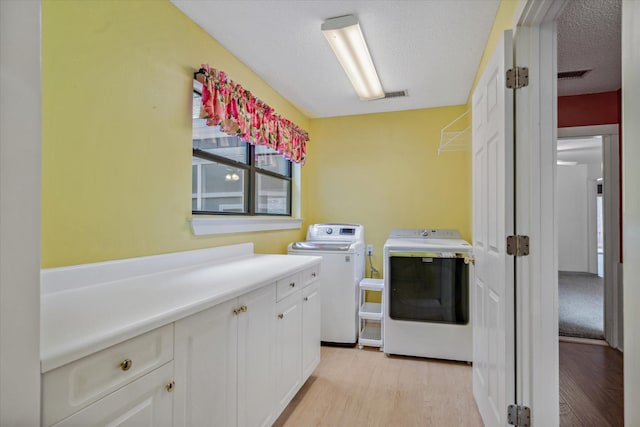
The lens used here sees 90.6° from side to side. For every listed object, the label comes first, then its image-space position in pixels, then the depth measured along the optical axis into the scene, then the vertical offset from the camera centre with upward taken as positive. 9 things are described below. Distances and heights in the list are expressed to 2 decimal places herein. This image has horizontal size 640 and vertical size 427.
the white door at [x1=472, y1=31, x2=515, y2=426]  1.41 -0.13
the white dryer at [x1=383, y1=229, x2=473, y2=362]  2.59 -0.73
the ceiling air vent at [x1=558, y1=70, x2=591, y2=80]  2.55 +1.13
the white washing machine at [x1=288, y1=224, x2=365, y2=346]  2.93 -0.73
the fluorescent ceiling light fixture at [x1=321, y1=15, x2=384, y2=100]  1.96 +1.15
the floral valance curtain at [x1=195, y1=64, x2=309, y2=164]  1.97 +0.74
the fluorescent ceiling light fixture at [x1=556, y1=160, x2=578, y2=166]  6.15 +0.98
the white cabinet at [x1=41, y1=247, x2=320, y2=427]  0.77 -0.42
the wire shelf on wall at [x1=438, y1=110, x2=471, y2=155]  3.38 +0.83
